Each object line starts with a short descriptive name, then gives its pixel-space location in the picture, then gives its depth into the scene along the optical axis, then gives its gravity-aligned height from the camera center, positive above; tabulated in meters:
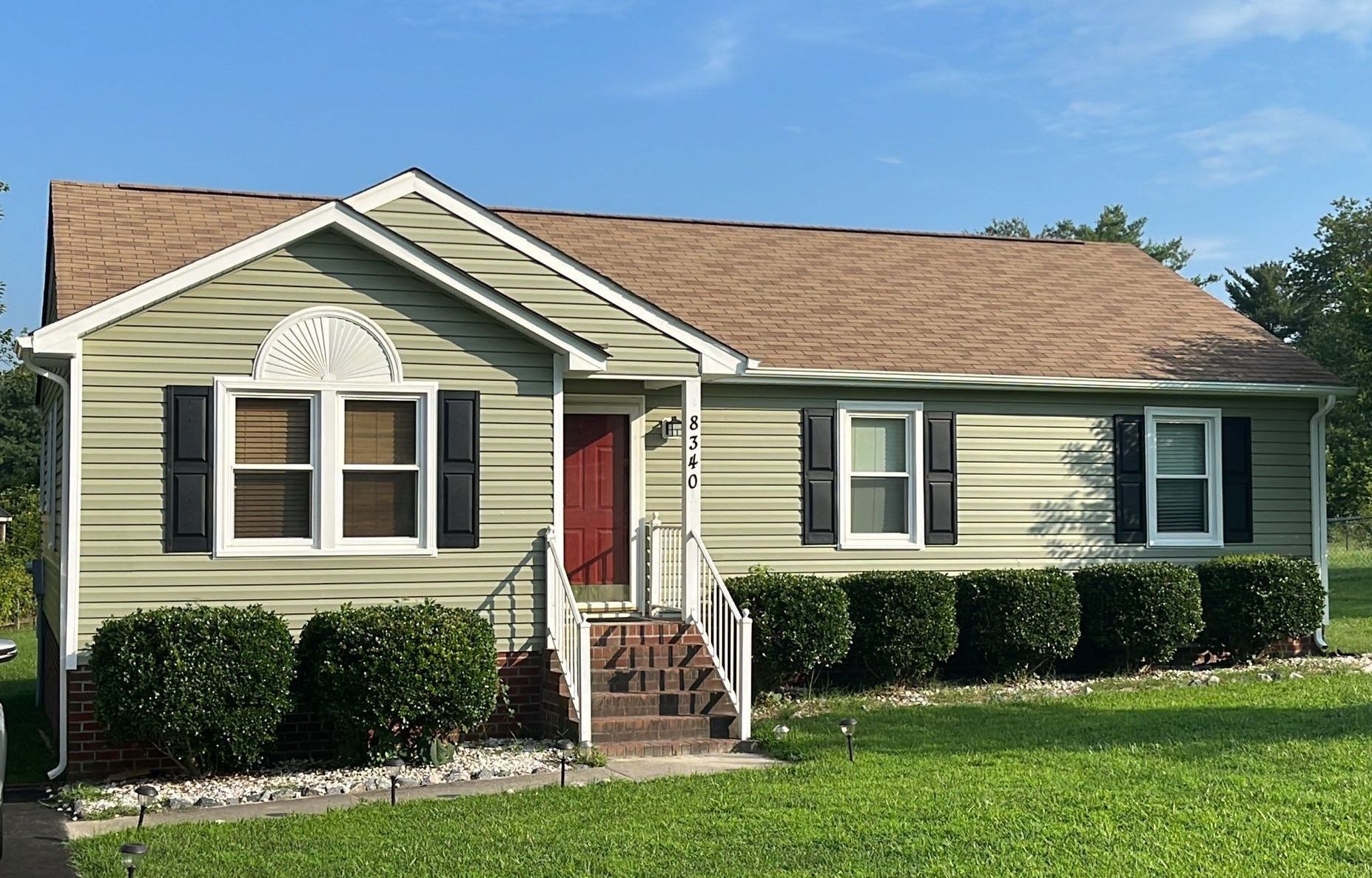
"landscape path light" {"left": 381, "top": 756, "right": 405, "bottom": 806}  9.64 -1.85
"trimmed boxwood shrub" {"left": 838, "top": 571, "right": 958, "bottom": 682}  14.48 -1.25
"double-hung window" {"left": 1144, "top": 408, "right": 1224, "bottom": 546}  16.59 +0.22
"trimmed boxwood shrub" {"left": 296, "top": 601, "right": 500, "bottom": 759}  10.95 -1.39
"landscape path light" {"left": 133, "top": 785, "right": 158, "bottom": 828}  8.95 -1.85
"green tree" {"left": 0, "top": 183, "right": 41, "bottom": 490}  47.78 +2.20
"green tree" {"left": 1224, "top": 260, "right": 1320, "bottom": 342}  57.19 +7.54
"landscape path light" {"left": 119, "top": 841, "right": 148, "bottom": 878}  7.28 -1.79
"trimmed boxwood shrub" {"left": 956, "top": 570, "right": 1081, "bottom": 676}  14.91 -1.25
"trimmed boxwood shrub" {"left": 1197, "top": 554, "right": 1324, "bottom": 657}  15.84 -1.16
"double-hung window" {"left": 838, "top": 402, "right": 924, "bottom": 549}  15.48 +0.22
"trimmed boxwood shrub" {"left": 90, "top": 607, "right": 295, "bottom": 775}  10.52 -1.38
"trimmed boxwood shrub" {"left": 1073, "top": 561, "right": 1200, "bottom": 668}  15.33 -1.19
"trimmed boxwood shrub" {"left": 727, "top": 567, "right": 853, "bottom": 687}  13.93 -1.23
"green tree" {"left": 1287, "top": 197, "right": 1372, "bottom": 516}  20.23 +3.12
